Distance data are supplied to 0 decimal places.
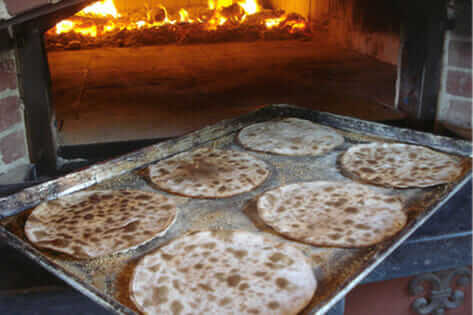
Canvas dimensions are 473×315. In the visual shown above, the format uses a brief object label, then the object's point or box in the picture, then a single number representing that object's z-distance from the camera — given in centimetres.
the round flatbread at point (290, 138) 157
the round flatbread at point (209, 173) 132
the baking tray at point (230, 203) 93
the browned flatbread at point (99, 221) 106
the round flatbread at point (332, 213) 108
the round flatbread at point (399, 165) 135
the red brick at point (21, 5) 128
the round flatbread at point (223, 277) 87
